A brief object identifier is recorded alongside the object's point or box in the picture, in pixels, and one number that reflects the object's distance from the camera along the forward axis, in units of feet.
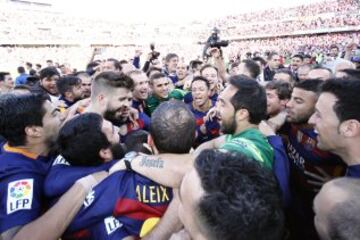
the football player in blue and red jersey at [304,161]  9.55
